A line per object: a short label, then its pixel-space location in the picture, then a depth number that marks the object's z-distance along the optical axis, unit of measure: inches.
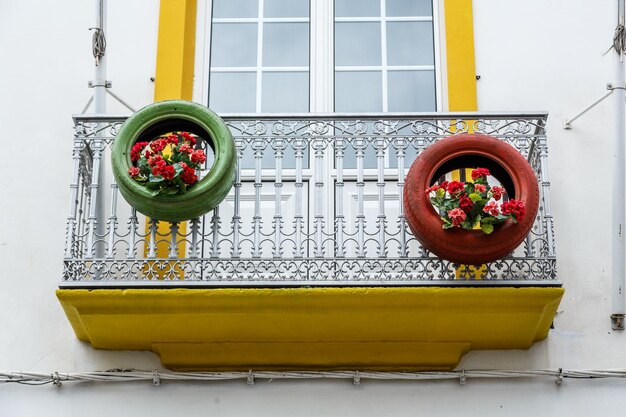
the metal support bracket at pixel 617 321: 383.9
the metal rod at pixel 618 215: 384.2
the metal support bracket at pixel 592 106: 401.1
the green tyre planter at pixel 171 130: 363.6
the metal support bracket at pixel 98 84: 401.4
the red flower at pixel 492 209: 355.6
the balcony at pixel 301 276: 363.3
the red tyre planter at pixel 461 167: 357.1
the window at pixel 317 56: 427.2
